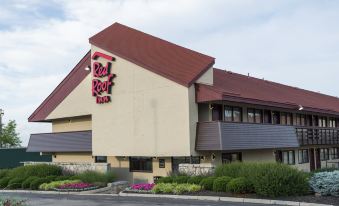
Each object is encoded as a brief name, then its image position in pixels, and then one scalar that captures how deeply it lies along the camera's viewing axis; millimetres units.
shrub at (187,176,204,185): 22370
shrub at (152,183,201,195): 21375
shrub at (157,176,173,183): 23484
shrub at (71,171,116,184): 27297
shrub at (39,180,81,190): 26031
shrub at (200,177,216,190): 21378
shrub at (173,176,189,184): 22955
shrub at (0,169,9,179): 30569
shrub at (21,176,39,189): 27344
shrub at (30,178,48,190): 26938
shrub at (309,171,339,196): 18656
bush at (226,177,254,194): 19922
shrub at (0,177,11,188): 28355
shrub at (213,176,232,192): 20656
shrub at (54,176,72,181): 27881
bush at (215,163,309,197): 19047
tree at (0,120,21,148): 60969
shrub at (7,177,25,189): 27750
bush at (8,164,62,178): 29344
